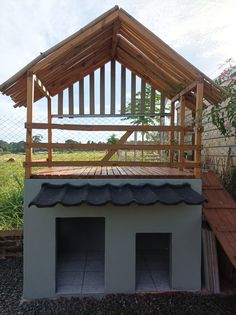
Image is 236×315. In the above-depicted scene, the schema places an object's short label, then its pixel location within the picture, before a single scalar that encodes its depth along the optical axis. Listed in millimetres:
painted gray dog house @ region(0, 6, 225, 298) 3779
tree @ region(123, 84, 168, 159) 6168
